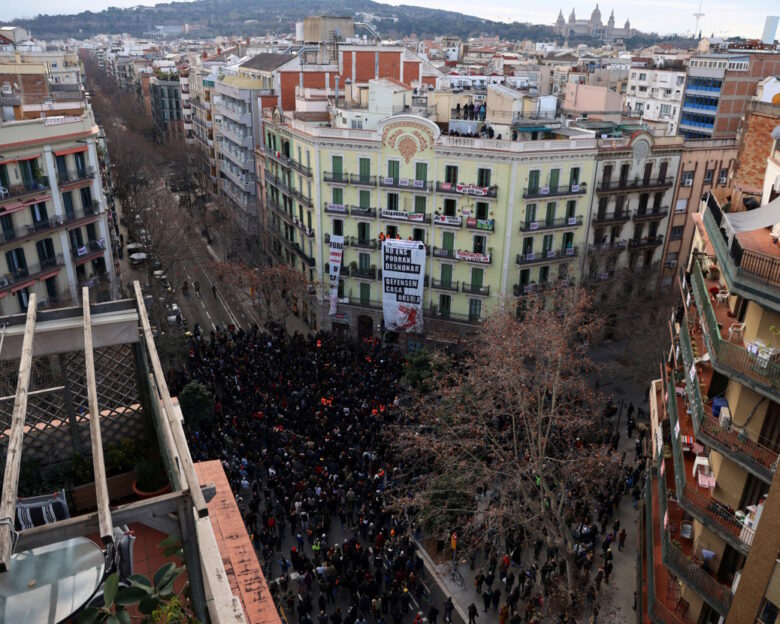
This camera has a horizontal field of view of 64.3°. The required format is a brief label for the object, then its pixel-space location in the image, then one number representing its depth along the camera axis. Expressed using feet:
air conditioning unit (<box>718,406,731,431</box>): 51.48
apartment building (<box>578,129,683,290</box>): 132.46
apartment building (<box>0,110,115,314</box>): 108.58
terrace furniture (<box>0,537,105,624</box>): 22.71
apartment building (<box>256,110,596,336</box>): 123.85
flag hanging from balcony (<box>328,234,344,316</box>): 137.80
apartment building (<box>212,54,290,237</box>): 181.06
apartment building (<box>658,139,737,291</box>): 143.13
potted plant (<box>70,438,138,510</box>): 34.86
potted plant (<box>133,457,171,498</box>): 34.71
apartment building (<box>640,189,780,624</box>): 45.96
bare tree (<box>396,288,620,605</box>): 69.92
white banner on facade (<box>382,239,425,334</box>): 128.67
